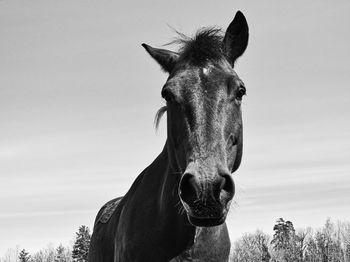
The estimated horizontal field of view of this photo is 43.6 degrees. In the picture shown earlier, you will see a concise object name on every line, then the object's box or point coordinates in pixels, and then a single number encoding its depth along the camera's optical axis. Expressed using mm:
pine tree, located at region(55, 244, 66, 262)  114838
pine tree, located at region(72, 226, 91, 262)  77750
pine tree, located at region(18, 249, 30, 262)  76556
